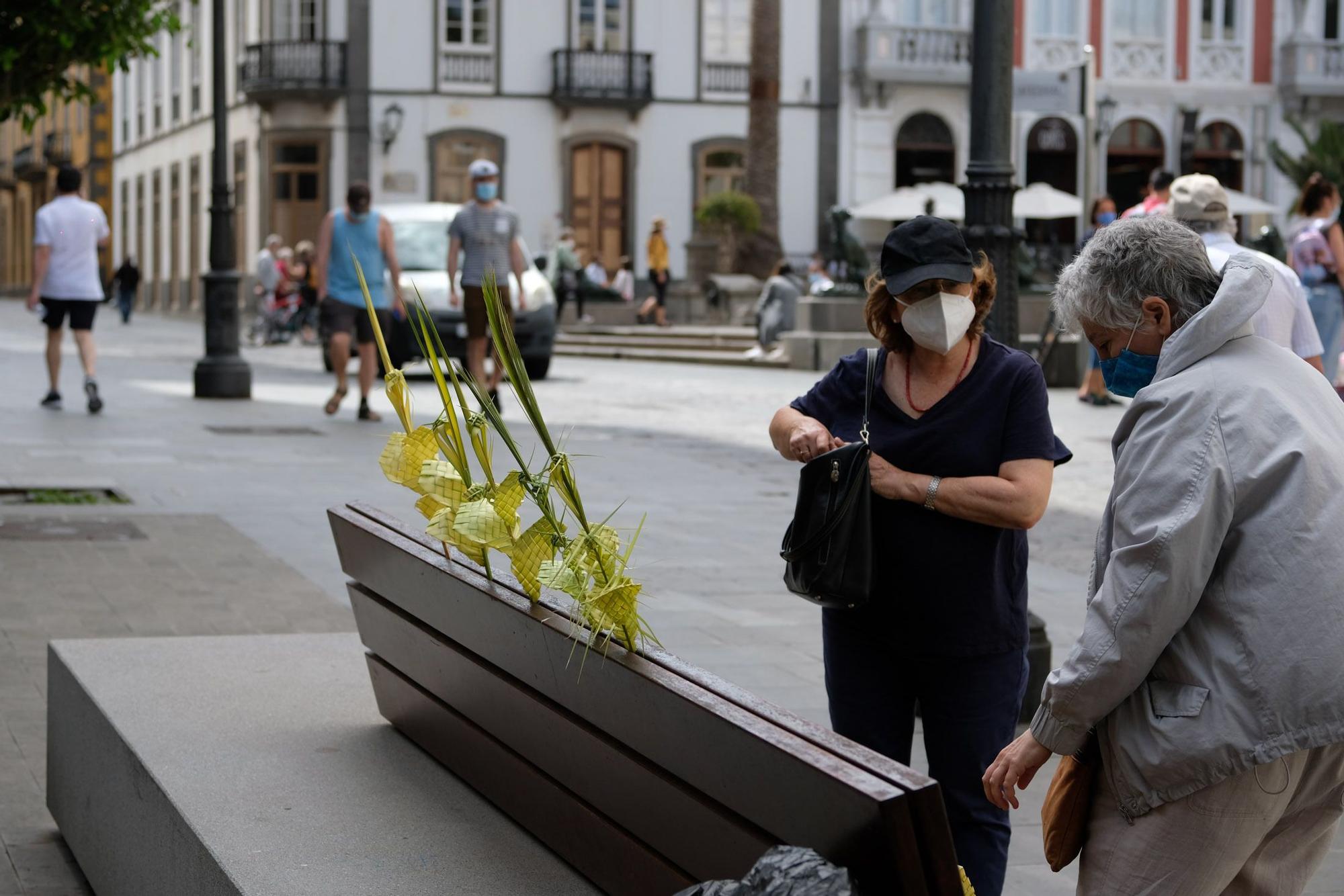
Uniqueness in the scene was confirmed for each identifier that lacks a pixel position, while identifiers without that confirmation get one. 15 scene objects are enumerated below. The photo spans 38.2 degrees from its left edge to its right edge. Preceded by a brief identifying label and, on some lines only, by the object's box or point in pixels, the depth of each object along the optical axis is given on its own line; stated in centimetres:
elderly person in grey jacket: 258
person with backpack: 1152
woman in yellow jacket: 3428
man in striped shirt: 1505
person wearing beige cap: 641
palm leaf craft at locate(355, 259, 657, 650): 294
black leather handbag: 356
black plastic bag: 223
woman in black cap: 362
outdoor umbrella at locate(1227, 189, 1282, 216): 3125
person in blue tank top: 1403
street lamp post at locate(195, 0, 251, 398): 1628
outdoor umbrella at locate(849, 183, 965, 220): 3459
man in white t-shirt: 1404
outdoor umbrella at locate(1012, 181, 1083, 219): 3594
